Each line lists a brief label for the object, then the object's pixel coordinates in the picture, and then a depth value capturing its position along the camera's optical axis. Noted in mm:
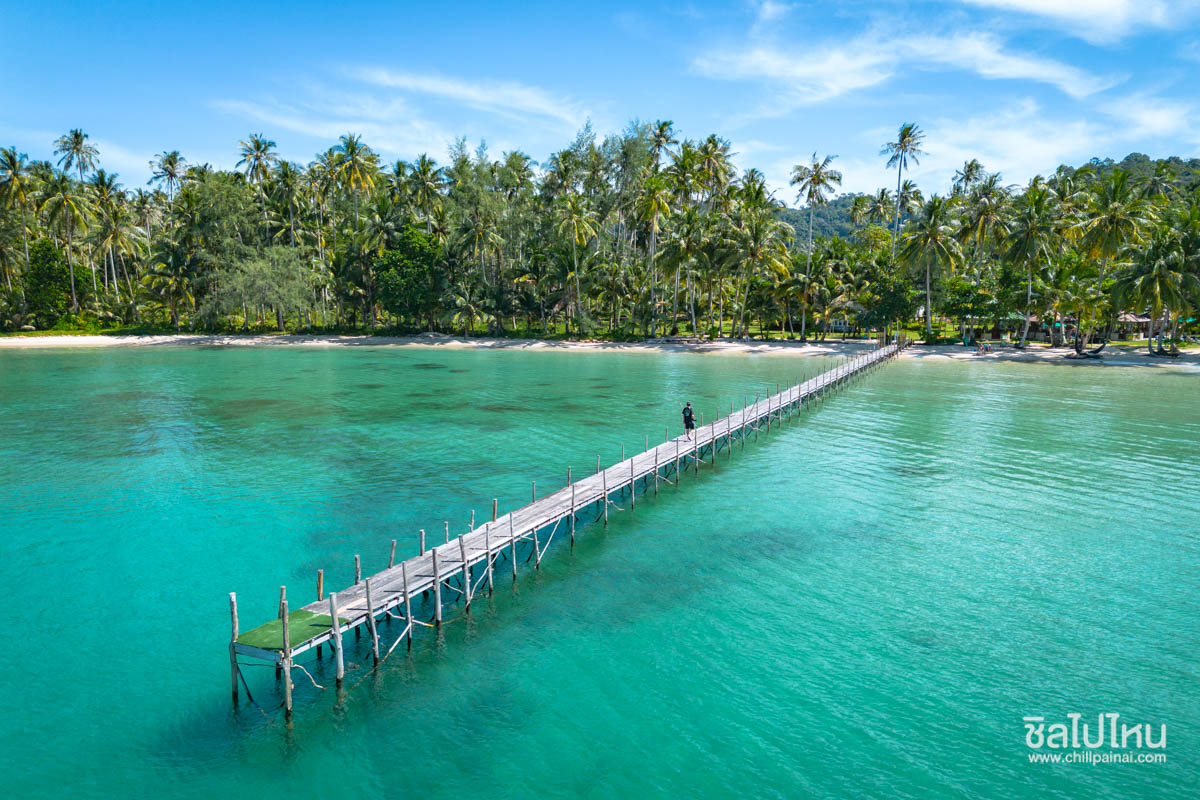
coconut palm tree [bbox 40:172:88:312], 91875
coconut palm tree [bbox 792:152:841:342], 98000
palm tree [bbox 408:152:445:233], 97062
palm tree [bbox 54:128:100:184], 100188
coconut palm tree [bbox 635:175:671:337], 83438
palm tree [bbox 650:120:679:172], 95188
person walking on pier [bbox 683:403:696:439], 34312
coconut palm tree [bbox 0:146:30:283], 90562
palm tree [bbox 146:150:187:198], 116625
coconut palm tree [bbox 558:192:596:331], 85938
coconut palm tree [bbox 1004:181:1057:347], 76312
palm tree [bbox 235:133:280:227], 101875
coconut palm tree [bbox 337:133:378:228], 93562
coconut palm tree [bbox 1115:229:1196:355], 67000
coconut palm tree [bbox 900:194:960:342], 81938
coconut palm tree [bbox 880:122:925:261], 95625
